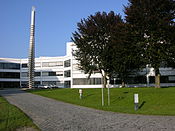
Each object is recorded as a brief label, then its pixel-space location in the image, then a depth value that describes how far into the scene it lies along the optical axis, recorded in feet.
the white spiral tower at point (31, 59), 256.11
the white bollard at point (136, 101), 54.11
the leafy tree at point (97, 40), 138.21
